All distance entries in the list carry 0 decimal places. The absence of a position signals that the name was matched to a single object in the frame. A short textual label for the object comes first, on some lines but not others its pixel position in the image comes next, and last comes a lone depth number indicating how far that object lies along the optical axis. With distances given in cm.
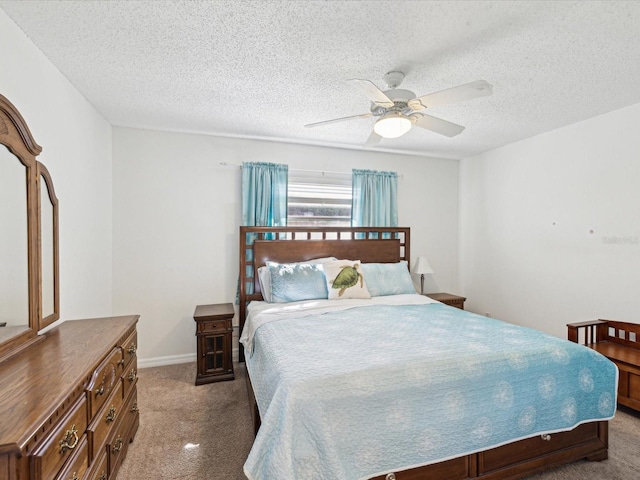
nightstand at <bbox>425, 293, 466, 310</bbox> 403
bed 145
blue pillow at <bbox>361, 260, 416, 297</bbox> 348
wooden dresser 96
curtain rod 366
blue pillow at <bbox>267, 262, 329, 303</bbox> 315
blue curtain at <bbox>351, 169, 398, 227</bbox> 412
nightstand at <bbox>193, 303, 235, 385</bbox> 306
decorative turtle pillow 323
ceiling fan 176
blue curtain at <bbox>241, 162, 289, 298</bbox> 363
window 395
